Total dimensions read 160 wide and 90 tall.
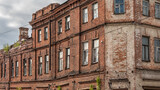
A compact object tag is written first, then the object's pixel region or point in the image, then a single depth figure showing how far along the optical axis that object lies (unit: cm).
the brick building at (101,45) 2653
